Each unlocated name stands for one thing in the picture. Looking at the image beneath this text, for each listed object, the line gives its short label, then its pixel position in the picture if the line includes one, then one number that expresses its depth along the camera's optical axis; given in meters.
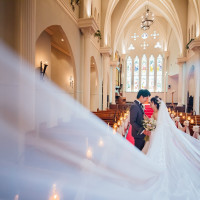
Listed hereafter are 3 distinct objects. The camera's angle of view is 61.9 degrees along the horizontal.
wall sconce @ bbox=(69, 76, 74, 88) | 12.67
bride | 3.86
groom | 3.42
